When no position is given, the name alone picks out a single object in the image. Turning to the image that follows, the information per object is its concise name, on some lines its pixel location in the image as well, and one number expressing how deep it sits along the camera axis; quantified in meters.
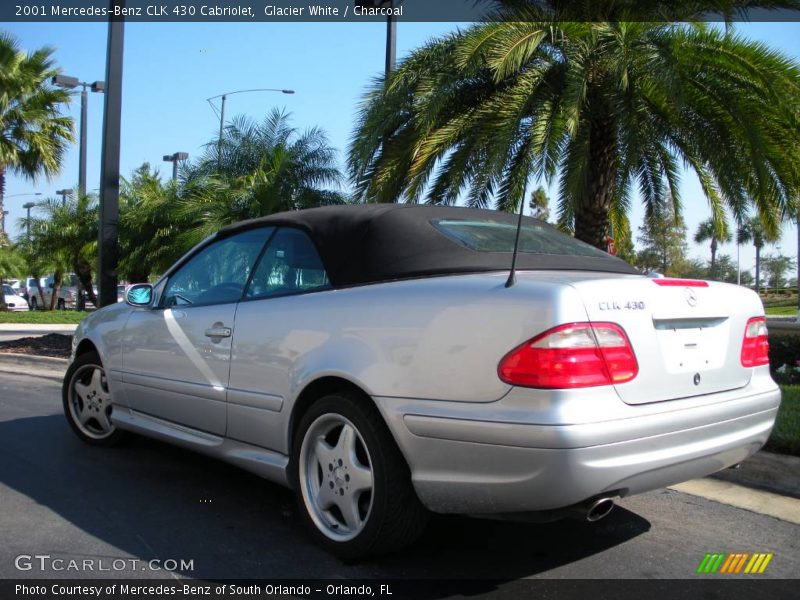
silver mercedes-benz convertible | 2.72
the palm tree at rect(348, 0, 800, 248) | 8.04
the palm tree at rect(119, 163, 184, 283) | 15.06
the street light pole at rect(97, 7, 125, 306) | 9.93
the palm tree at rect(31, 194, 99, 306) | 25.97
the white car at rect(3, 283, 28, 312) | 35.00
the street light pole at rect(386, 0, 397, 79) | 9.42
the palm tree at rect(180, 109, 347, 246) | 12.91
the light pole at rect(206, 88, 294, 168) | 14.67
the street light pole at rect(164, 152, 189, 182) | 28.89
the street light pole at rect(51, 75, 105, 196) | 22.00
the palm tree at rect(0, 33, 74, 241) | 18.44
